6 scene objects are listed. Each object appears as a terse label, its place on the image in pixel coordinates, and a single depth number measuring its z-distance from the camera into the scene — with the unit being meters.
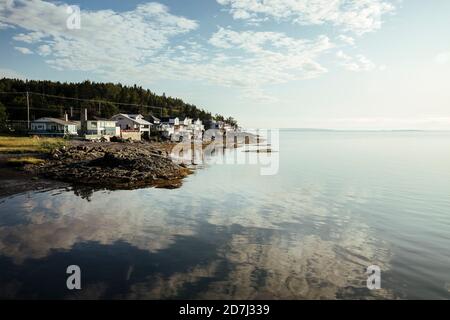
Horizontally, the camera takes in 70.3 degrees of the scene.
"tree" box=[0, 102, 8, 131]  77.59
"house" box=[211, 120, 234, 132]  192.11
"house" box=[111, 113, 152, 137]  104.88
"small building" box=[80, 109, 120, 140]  83.03
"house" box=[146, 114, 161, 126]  133.55
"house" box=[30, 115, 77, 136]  78.07
